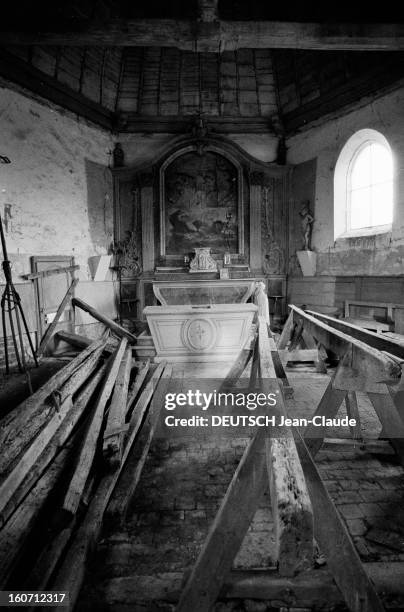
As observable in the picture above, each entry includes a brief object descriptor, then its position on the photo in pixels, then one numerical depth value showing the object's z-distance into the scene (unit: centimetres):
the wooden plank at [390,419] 228
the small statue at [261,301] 571
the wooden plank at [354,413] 295
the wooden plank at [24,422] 214
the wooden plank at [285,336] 481
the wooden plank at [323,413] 251
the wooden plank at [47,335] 594
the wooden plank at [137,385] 352
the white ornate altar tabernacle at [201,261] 910
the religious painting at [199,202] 940
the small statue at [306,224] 886
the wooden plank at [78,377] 303
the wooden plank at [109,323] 636
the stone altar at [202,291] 897
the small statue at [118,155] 938
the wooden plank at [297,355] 444
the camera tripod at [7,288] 396
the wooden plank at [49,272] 654
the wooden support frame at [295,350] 446
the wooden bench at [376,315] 673
